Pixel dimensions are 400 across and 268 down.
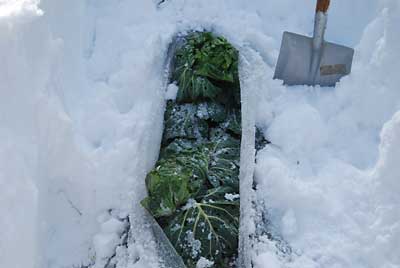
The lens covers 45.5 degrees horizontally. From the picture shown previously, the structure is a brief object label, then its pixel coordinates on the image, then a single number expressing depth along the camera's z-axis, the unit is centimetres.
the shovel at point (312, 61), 271
